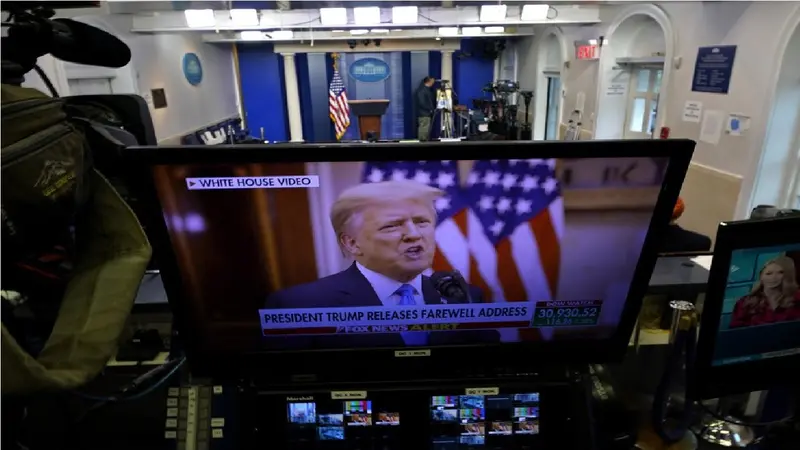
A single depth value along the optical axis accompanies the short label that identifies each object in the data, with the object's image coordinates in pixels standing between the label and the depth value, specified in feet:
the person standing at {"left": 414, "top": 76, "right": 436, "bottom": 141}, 29.19
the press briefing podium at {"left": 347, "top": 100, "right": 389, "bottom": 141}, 25.49
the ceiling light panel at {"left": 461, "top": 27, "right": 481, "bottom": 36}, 26.20
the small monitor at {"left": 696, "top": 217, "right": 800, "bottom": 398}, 2.80
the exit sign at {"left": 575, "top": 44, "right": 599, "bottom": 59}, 19.21
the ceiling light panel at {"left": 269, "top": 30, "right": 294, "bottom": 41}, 23.74
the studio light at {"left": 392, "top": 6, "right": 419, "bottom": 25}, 16.42
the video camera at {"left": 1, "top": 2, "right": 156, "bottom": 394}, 2.16
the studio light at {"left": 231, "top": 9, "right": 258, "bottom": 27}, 16.13
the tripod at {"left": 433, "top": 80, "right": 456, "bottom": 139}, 27.96
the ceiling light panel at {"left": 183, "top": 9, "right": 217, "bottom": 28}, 15.81
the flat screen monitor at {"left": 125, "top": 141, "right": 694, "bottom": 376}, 2.43
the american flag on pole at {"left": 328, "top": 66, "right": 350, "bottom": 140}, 30.22
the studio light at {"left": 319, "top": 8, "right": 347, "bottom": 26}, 16.34
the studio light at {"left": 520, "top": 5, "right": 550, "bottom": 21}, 16.65
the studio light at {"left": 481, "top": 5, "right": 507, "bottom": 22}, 16.90
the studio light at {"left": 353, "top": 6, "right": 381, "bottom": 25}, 16.67
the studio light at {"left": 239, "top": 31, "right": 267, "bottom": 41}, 24.67
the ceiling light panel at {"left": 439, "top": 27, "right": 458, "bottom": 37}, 25.36
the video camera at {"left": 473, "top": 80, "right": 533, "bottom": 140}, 24.64
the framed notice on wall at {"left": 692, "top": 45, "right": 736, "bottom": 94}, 12.47
